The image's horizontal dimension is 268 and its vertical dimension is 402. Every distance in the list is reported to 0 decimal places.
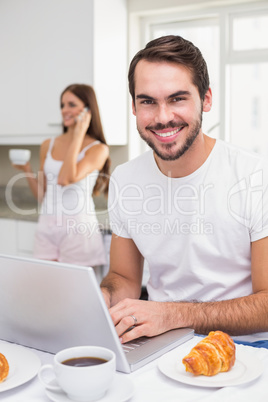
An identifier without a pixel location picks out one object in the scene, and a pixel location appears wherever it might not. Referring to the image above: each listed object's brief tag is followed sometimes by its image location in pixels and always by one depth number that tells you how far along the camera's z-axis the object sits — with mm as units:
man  1779
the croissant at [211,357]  1429
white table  1391
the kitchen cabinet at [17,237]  3514
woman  2939
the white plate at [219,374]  1418
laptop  1423
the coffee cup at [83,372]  1348
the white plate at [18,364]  1422
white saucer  1374
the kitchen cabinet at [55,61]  3349
